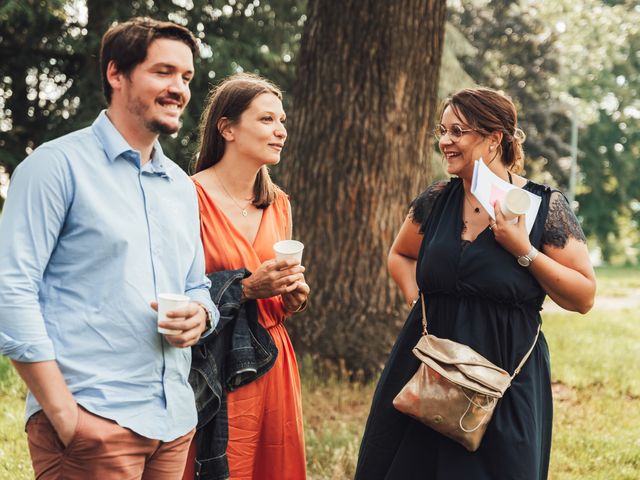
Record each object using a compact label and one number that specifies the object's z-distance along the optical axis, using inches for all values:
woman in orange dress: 122.3
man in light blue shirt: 82.6
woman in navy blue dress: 120.6
